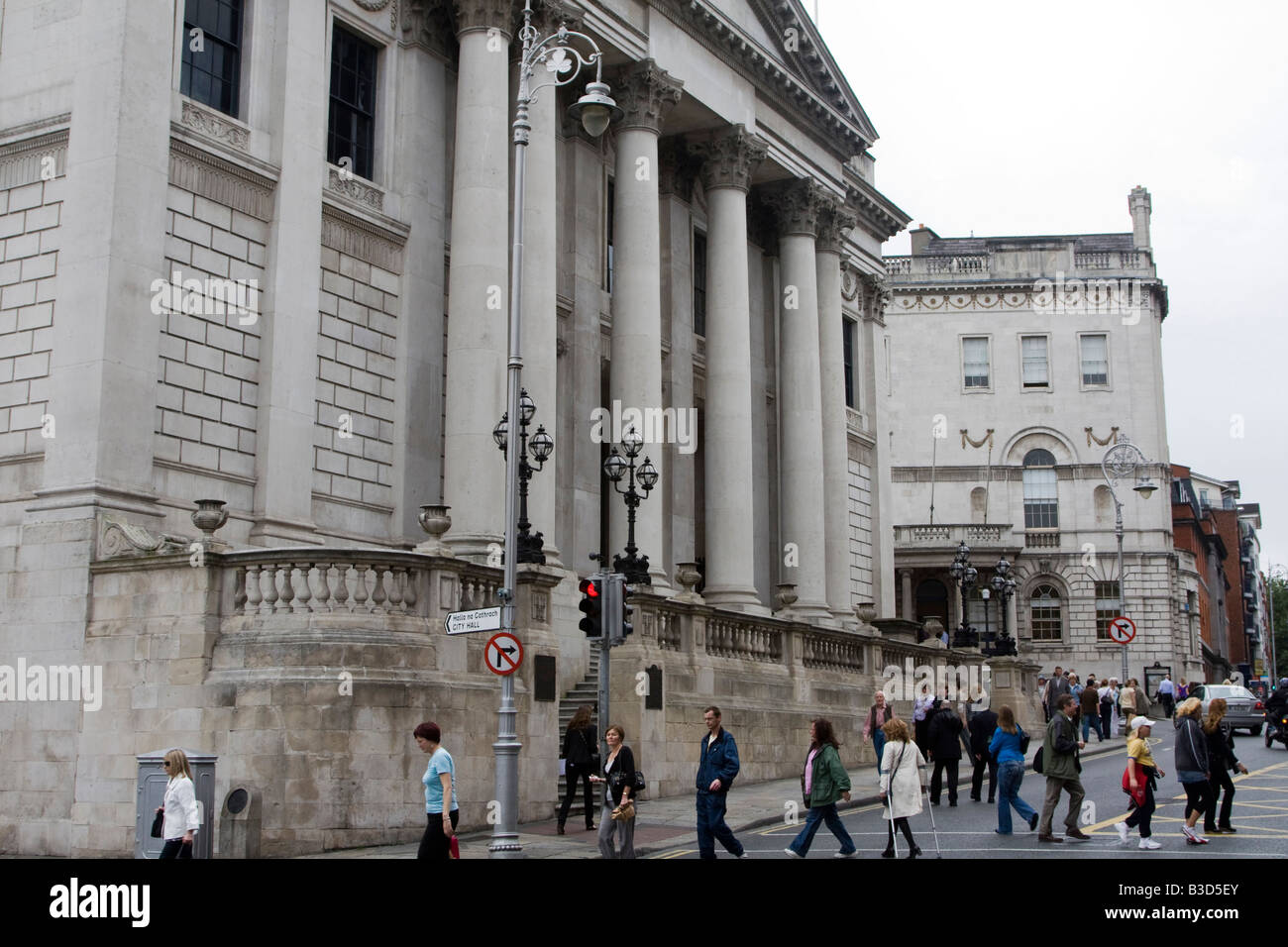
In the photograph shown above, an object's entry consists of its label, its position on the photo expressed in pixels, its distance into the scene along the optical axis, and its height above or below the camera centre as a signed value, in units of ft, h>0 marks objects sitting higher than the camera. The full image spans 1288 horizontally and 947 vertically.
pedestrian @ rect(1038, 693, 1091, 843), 60.80 -2.47
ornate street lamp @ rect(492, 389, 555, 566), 79.59 +14.28
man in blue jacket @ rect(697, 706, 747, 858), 52.95 -2.80
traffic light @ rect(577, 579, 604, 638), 65.98 +4.40
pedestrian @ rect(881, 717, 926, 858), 55.42 -2.92
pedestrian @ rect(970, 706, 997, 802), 79.61 -2.00
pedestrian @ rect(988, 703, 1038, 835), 64.54 -3.02
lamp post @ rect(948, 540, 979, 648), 145.59 +8.05
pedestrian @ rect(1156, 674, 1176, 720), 162.83 +1.21
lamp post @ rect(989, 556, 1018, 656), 150.71 +12.31
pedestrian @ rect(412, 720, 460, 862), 44.88 -3.18
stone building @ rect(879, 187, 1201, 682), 234.58 +47.74
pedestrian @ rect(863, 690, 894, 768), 77.05 -0.67
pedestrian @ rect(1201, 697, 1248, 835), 63.41 -2.62
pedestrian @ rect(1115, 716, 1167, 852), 57.62 -3.12
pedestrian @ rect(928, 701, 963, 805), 78.95 -2.22
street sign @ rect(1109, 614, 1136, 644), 123.65 +6.35
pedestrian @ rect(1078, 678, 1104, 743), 80.38 +0.16
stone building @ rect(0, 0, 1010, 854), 65.62 +19.84
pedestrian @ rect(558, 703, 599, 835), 70.49 -2.42
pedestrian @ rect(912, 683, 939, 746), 84.64 -0.66
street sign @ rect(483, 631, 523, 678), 58.65 +2.03
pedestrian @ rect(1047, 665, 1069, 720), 106.42 +1.18
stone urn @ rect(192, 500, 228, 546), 66.54 +8.73
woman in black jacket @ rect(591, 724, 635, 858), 52.80 -3.77
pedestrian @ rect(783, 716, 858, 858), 54.65 -3.02
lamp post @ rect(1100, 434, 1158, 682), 223.61 +38.69
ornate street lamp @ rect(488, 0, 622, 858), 56.80 +12.98
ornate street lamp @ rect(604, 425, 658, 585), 90.63 +14.23
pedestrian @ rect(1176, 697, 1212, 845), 59.93 -2.55
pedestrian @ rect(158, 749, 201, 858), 42.80 -3.38
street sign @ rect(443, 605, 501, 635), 58.44 +3.41
